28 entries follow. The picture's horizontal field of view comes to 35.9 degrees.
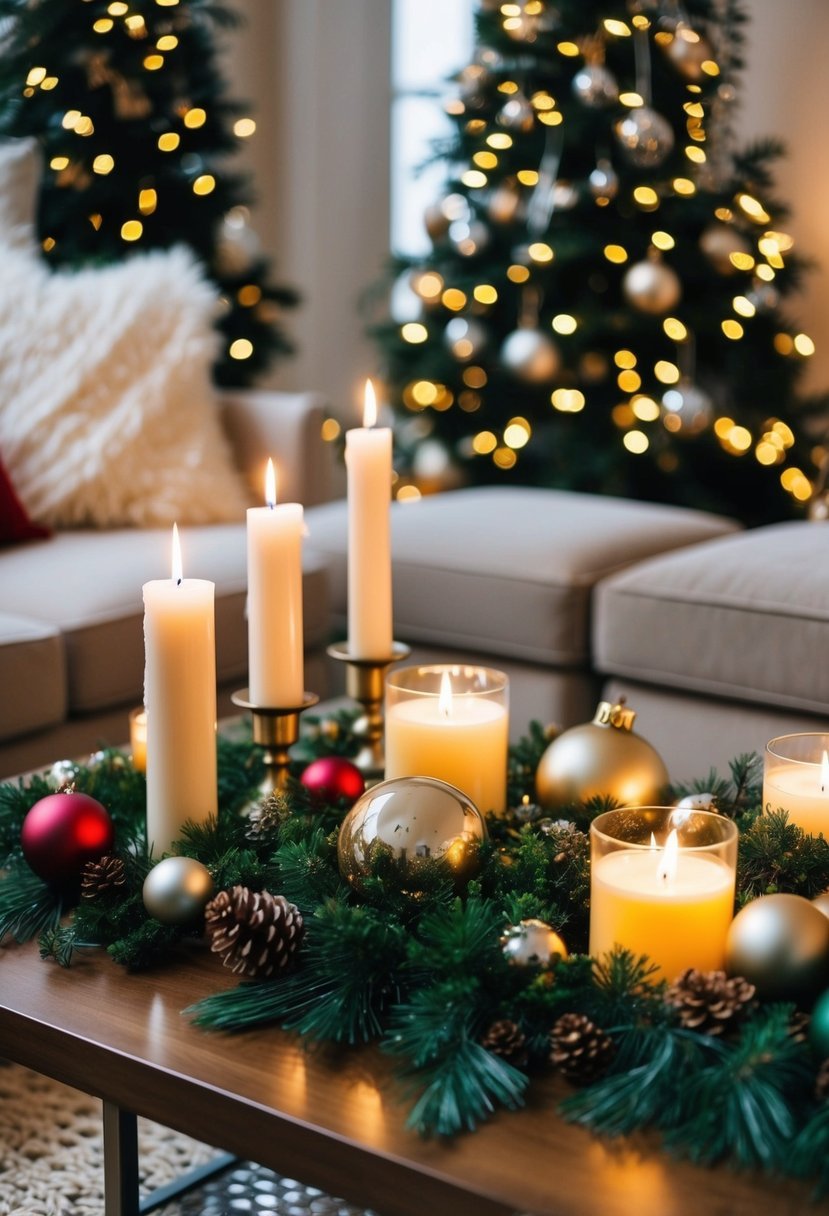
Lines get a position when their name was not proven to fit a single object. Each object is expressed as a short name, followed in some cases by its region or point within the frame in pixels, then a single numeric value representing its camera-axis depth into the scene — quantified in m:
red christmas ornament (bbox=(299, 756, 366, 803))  1.08
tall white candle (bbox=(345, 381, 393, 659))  1.12
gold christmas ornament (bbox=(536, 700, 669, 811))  1.04
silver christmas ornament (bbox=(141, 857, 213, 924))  0.88
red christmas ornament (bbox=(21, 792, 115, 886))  0.95
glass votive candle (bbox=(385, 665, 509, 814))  1.03
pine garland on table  0.67
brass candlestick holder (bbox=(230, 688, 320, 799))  1.04
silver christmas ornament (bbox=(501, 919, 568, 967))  0.77
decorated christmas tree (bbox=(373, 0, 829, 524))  2.93
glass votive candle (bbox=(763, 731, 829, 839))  0.94
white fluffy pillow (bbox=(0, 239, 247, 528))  2.17
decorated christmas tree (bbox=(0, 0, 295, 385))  2.71
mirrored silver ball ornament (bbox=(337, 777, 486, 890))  0.87
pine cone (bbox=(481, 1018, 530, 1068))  0.72
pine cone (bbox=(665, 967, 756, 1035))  0.73
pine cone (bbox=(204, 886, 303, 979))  0.82
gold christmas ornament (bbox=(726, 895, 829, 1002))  0.76
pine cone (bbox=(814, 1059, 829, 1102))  0.66
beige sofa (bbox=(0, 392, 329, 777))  1.68
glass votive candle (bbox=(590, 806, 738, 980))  0.78
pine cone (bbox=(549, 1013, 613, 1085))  0.70
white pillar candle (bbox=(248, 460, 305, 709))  1.01
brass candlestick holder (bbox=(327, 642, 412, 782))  1.16
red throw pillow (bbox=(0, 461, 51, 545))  2.05
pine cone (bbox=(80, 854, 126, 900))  0.92
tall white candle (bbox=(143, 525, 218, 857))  0.91
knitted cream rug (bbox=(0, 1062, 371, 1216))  1.15
